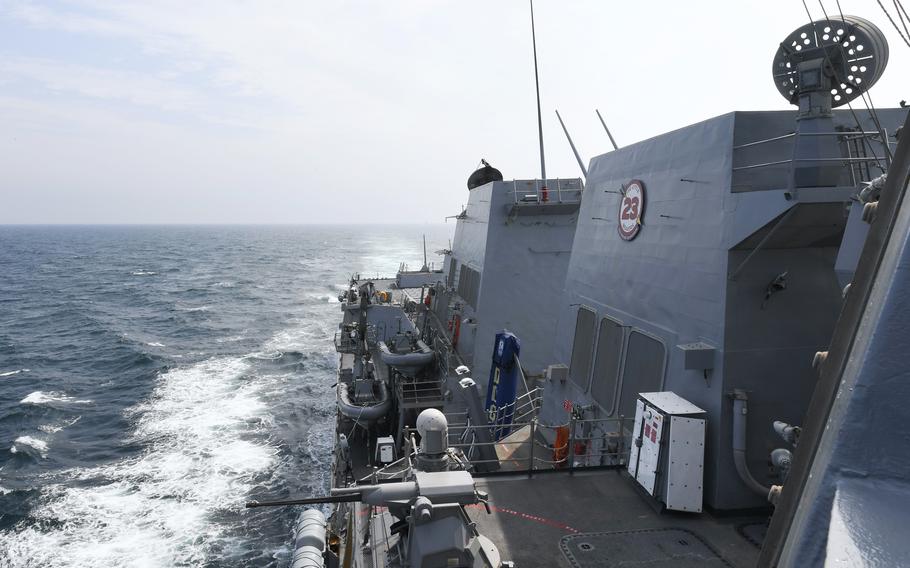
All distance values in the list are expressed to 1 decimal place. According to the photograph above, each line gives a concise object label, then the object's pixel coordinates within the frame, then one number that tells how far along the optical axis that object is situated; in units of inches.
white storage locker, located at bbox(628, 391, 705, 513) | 275.6
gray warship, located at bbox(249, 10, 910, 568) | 76.3
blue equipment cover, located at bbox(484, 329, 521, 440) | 477.7
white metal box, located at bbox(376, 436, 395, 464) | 514.9
